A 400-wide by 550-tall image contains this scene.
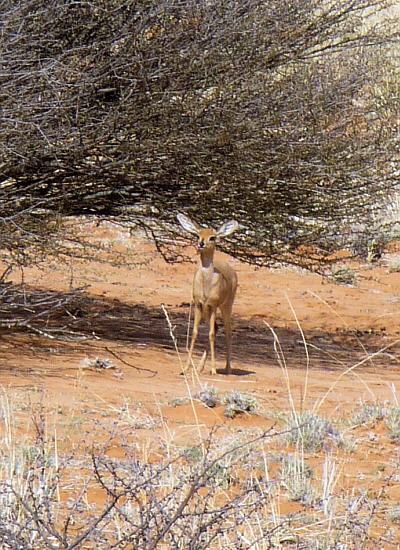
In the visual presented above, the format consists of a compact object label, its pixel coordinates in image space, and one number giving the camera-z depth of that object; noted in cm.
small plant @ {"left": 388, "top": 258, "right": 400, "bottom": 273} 3869
